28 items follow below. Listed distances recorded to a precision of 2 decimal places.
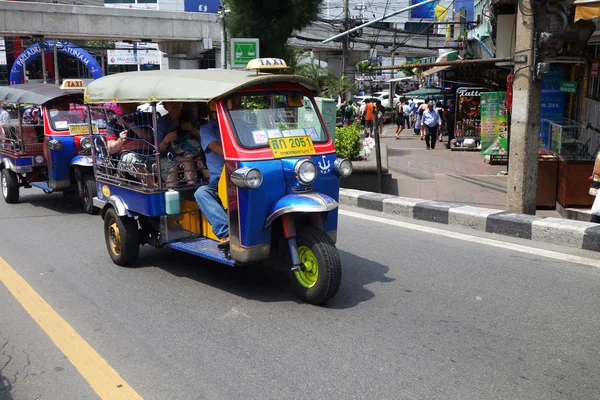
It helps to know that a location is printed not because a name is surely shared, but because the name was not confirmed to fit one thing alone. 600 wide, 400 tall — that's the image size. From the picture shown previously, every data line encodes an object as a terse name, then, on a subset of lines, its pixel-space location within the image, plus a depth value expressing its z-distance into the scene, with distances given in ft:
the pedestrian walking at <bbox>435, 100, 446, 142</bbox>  74.54
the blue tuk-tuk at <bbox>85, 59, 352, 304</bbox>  16.81
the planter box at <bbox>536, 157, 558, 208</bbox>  32.40
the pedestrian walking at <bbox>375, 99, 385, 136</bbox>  82.90
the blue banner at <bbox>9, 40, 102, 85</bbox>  68.13
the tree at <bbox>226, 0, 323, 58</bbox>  55.11
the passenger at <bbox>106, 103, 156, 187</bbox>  20.88
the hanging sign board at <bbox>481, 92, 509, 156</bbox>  48.80
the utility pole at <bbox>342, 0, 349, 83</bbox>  96.97
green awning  79.85
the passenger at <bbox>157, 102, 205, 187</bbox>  20.33
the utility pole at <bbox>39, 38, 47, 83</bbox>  71.88
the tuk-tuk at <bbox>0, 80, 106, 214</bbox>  32.40
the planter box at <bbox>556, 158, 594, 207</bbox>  30.37
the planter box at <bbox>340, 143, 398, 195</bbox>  36.42
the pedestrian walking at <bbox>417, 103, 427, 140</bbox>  74.58
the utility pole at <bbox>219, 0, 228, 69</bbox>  55.98
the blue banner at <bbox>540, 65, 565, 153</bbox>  45.19
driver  18.22
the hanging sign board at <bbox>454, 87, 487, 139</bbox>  62.85
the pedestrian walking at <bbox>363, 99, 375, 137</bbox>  76.64
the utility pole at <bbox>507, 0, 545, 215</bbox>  26.99
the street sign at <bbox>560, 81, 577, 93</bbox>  41.96
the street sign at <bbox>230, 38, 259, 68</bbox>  45.70
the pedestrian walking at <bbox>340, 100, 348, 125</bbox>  85.25
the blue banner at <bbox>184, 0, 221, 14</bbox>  146.20
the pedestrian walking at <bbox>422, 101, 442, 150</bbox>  62.49
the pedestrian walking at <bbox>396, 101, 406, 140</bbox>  80.18
